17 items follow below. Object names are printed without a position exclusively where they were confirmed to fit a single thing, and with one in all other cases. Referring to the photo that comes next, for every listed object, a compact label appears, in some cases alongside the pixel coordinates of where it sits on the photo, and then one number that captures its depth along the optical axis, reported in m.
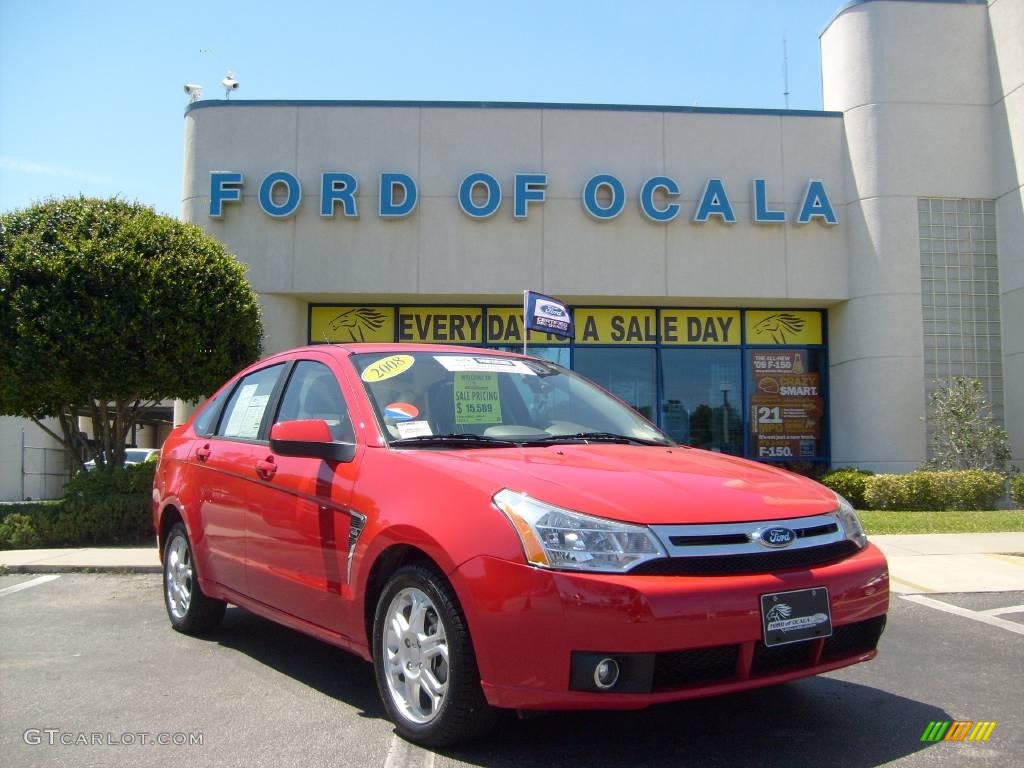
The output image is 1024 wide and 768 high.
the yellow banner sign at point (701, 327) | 17.83
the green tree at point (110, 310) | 10.51
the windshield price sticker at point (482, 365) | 4.68
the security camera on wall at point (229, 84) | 18.81
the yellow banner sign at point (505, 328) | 17.64
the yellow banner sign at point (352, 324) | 17.64
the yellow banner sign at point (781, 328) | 18.03
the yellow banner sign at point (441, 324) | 17.64
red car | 3.10
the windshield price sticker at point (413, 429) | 4.08
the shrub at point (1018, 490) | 14.99
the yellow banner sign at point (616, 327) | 17.72
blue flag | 12.26
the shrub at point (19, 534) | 10.28
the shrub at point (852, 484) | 15.63
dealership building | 16.78
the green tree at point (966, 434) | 15.73
